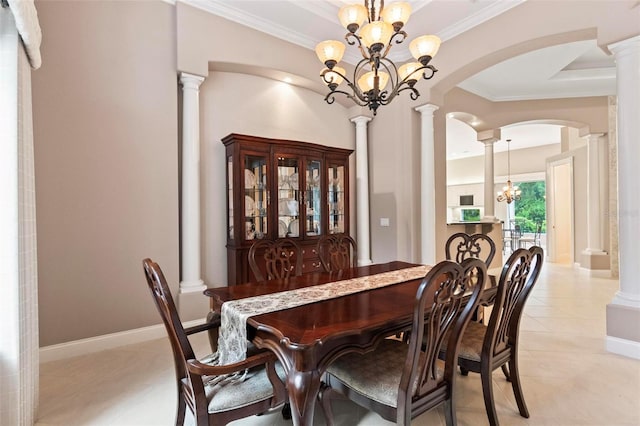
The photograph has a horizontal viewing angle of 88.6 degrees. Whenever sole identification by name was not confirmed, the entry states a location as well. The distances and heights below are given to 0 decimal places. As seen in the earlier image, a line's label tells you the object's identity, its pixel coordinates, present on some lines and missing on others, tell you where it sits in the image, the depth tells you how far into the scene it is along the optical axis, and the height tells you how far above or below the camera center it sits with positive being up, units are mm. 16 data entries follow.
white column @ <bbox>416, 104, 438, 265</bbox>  4379 +317
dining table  1307 -496
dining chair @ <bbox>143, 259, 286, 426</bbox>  1329 -782
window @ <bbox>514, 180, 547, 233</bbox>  10898 +144
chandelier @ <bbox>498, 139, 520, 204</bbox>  9258 +557
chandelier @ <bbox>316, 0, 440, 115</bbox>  2195 +1164
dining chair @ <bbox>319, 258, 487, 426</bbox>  1335 -759
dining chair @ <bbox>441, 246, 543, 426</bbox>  1673 -691
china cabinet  3492 +230
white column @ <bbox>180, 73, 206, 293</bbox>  3352 +286
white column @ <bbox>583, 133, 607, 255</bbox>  5996 +316
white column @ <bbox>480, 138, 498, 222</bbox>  6570 +597
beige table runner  1566 -486
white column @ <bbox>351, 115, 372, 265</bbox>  4703 +266
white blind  1594 +996
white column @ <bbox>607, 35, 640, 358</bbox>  2650 +28
